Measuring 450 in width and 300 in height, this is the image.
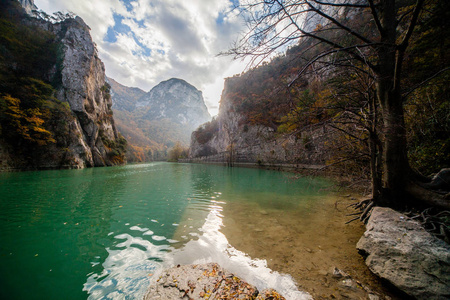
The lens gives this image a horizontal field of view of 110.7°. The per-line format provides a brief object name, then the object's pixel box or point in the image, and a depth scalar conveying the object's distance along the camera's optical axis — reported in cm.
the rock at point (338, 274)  225
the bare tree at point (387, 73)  259
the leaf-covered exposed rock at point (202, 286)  176
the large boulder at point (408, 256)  175
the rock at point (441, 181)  311
